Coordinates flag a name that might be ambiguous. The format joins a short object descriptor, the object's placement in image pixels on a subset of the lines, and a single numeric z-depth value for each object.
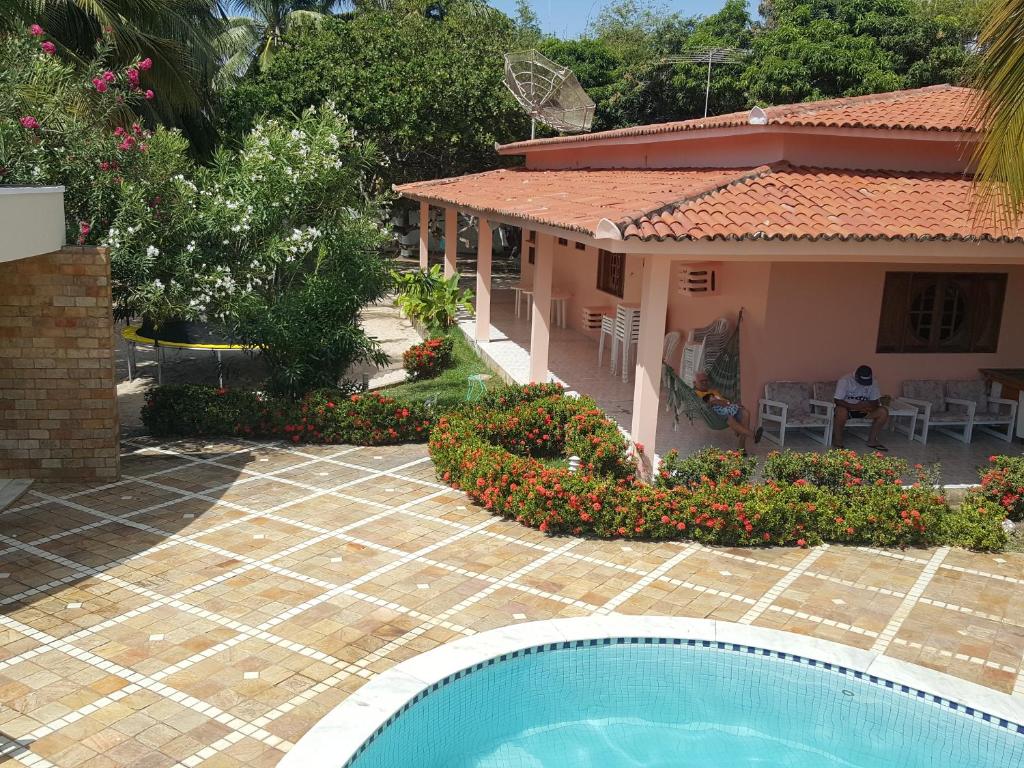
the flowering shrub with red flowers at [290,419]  11.78
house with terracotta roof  9.41
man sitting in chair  11.17
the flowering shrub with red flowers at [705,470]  9.40
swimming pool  5.95
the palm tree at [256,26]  35.88
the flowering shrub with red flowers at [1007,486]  9.37
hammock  10.74
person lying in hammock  10.93
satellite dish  21.09
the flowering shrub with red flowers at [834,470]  9.38
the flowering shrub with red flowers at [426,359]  15.57
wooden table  11.98
